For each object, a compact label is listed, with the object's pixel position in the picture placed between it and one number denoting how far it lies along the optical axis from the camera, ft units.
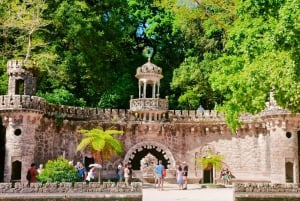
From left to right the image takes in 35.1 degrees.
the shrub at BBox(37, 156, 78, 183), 70.54
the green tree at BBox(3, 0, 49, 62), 98.12
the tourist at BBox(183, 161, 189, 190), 82.69
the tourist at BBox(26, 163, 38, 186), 69.35
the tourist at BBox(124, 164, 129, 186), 81.30
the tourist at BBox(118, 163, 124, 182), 87.76
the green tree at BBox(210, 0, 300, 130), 51.96
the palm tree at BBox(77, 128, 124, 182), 82.84
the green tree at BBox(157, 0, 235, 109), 112.88
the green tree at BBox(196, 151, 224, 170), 93.86
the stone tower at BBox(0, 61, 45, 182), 81.20
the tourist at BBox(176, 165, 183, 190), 80.05
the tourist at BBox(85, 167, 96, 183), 75.77
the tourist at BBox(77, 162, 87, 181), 80.54
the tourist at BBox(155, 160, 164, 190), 78.79
